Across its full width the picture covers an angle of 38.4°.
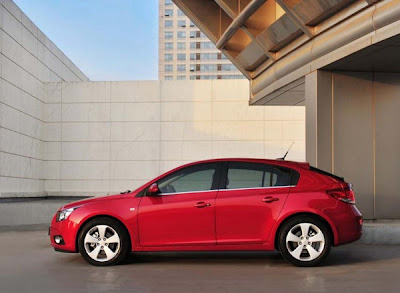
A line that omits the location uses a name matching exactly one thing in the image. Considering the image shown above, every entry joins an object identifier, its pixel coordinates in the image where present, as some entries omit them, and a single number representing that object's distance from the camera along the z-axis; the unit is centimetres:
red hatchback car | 753
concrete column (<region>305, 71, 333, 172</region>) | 1147
